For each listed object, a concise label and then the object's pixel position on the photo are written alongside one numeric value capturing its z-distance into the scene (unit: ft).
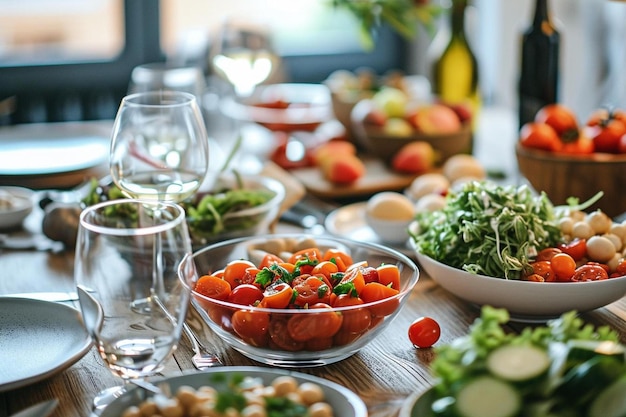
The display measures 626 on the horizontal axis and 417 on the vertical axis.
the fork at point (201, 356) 3.55
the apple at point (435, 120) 7.03
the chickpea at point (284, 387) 2.77
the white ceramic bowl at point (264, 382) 2.85
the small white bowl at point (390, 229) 5.05
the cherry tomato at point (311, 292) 3.40
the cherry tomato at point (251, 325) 3.33
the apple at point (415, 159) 6.68
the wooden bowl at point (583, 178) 5.20
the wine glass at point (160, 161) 4.03
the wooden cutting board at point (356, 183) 6.40
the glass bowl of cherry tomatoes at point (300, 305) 3.33
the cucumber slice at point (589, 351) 2.62
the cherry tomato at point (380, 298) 3.42
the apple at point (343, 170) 6.40
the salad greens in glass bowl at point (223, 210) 4.74
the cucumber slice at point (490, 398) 2.50
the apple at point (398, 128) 7.03
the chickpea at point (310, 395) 2.83
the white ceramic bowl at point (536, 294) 3.75
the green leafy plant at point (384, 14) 7.26
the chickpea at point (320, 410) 2.73
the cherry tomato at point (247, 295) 3.48
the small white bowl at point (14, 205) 5.41
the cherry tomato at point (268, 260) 3.79
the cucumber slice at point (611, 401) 2.52
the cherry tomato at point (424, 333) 3.72
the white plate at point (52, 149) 6.40
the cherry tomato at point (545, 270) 3.86
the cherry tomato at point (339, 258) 3.76
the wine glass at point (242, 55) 7.43
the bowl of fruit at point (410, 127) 6.98
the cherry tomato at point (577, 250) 4.08
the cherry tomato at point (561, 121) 5.55
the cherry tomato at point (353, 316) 3.36
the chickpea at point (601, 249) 3.98
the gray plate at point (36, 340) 3.34
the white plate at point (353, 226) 5.14
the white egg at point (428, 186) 5.72
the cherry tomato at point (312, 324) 3.29
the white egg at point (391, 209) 5.08
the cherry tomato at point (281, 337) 3.33
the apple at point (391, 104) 7.29
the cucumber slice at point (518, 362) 2.49
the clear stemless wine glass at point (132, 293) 2.93
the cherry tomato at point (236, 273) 3.67
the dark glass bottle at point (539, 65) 6.27
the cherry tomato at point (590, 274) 3.82
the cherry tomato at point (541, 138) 5.47
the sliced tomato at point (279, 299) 3.36
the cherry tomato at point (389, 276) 3.67
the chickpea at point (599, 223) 4.18
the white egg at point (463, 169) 6.34
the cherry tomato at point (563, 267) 3.84
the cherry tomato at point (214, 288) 3.55
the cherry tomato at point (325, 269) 3.61
